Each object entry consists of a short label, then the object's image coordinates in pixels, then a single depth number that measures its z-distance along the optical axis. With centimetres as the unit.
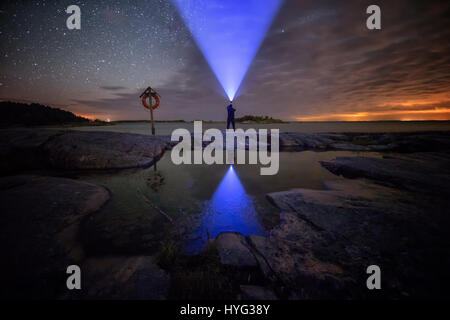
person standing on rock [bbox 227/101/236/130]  1691
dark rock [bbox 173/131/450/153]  1168
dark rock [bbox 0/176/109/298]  191
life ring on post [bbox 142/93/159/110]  1516
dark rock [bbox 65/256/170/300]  175
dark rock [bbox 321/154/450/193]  454
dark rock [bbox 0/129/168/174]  729
